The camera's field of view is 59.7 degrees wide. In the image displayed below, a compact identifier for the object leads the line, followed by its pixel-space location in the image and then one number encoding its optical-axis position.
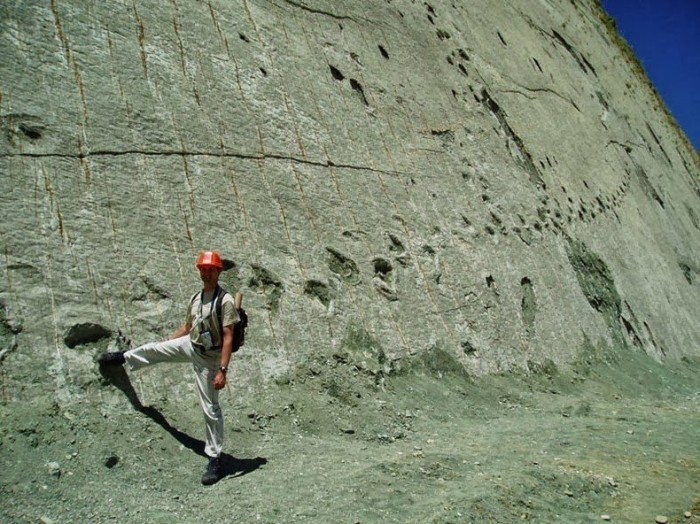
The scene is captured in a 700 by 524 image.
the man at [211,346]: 3.30
